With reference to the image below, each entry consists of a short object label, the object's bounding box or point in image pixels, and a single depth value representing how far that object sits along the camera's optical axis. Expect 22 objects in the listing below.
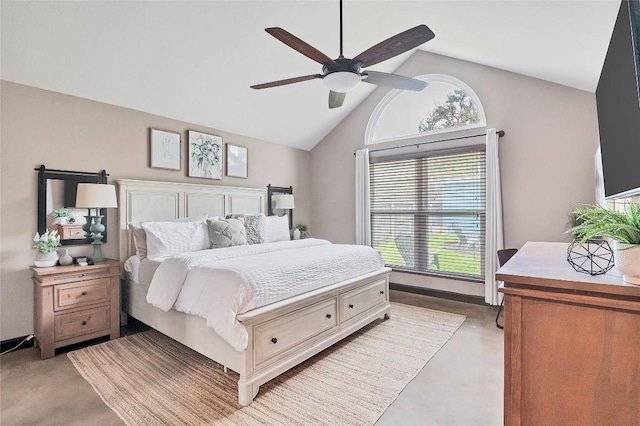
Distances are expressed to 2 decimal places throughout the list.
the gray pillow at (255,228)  3.74
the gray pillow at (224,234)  3.36
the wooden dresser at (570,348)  0.85
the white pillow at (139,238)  3.10
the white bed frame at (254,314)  2.10
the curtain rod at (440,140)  3.87
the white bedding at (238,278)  2.06
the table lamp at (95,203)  2.85
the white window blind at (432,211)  4.15
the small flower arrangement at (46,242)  2.71
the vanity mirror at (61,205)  2.89
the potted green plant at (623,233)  0.86
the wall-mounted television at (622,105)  1.06
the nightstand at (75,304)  2.62
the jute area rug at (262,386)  1.92
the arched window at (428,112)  4.23
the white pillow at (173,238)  3.03
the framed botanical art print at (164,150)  3.67
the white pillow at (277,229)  4.00
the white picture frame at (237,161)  4.49
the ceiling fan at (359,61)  1.97
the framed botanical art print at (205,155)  4.06
